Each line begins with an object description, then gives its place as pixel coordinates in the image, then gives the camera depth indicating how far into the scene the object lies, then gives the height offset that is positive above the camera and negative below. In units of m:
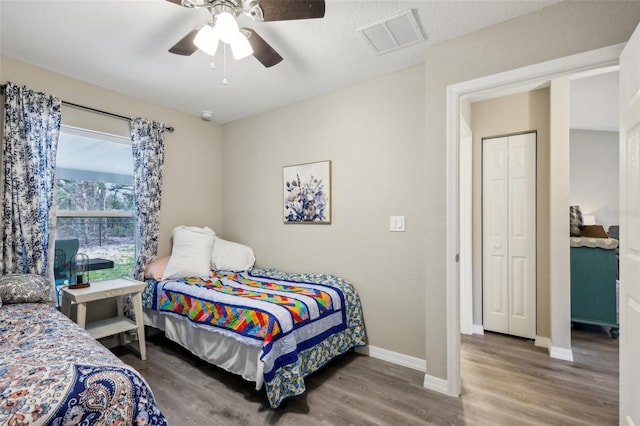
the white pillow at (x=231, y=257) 3.28 -0.49
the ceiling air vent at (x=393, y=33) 1.87 +1.19
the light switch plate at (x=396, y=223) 2.53 -0.09
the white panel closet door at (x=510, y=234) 2.97 -0.22
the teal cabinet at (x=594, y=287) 3.09 -0.78
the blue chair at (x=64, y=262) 2.62 -0.43
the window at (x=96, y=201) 2.68 +0.11
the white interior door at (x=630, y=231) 1.33 -0.09
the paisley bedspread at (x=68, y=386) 0.93 -0.60
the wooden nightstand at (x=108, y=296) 2.31 -0.74
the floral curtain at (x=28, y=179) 2.26 +0.26
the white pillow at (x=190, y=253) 2.92 -0.41
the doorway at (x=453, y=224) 2.04 -0.08
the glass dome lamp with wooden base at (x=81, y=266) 2.67 -0.48
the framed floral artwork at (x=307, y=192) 2.97 +0.21
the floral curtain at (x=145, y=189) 3.04 +0.24
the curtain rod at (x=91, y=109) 2.28 +0.94
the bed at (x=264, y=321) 1.91 -0.81
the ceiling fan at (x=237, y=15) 1.45 +0.99
